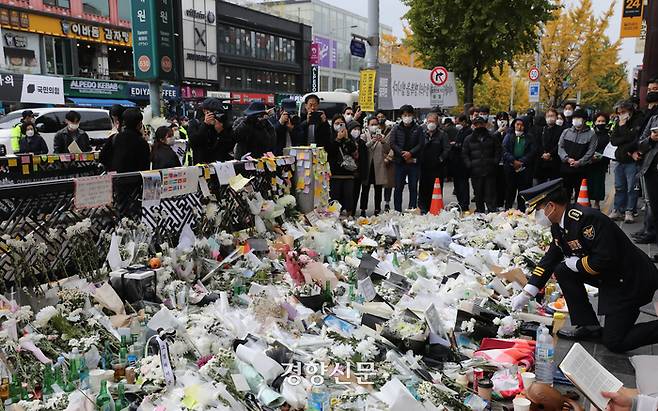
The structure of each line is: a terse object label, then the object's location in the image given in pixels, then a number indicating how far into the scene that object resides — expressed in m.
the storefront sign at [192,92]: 36.28
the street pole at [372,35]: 12.89
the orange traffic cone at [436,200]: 9.52
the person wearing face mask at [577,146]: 9.23
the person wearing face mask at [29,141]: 10.95
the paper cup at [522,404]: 3.10
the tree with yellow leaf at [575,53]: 30.73
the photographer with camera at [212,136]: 7.22
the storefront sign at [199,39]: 36.97
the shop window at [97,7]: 31.36
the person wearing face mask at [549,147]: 9.80
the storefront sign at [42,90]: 15.43
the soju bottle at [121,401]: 3.13
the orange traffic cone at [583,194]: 9.23
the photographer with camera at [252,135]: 7.92
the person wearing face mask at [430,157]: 9.55
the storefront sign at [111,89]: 28.44
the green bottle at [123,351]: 3.64
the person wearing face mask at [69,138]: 9.77
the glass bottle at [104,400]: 3.08
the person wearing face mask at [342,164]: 9.05
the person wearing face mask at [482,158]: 9.29
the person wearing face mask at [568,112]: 10.47
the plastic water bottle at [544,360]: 3.69
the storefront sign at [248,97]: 41.47
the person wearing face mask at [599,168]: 9.63
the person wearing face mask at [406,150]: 9.35
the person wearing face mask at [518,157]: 9.51
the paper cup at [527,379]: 3.46
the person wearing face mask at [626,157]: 8.02
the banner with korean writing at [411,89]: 15.74
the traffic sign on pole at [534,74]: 22.66
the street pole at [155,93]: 11.21
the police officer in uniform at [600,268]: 4.07
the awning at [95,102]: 28.19
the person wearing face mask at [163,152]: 6.45
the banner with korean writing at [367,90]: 12.80
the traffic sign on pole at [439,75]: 15.72
